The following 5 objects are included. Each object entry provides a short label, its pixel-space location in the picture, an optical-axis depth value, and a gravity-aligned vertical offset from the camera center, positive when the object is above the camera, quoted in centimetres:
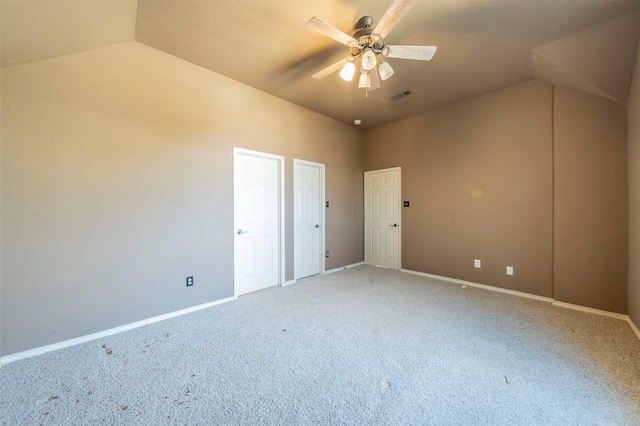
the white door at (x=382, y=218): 471 -14
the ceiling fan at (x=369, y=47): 181 +142
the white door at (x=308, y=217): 409 -10
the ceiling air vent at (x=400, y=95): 352 +175
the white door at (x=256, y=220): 335 -12
